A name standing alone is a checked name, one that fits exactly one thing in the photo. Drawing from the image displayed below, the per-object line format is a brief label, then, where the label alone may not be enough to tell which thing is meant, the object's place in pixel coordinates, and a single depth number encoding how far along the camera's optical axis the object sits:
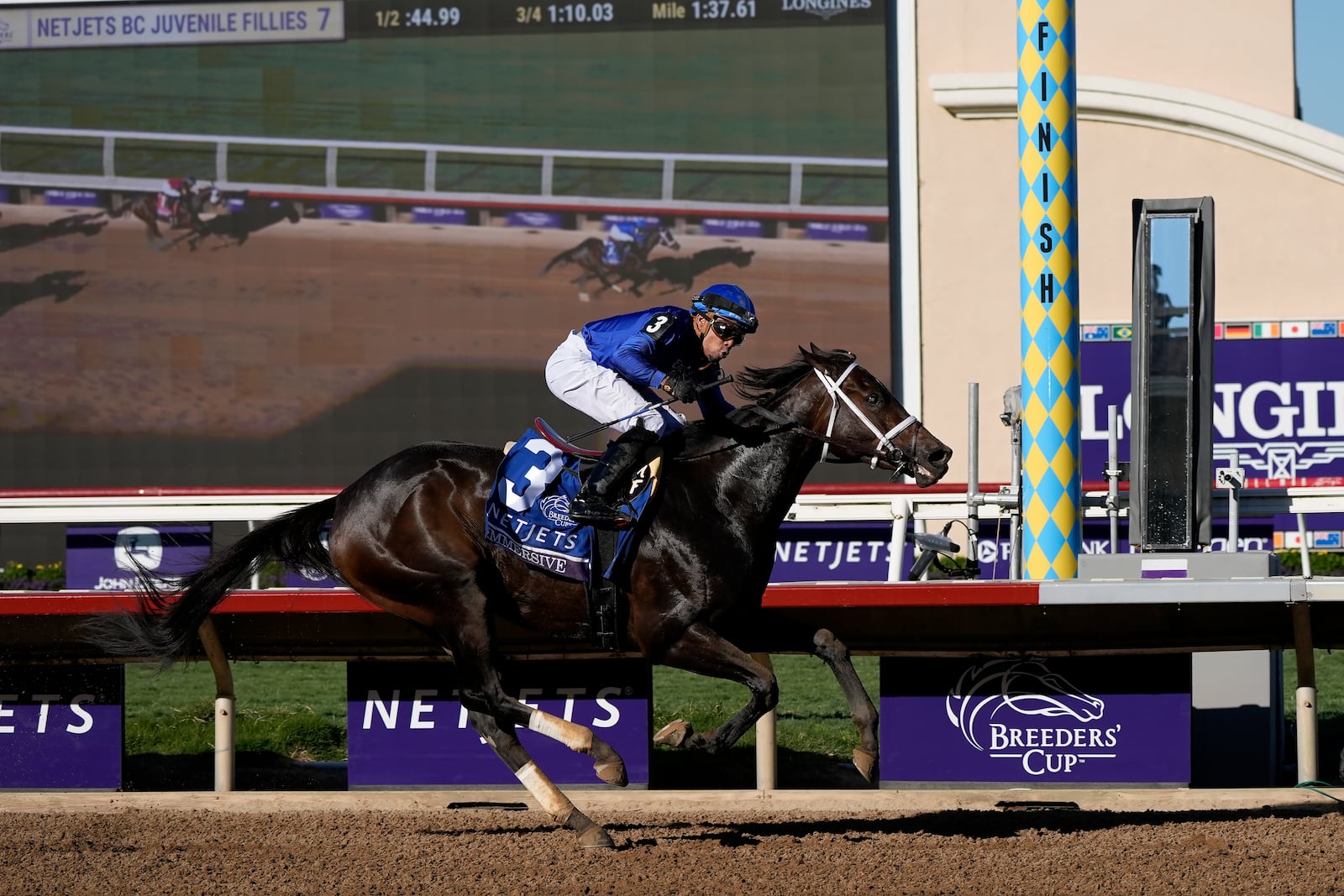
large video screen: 29.91
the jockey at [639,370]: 10.35
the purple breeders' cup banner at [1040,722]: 12.80
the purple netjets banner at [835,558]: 19.09
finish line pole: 13.29
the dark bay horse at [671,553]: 10.24
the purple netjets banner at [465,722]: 13.20
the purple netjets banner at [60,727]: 13.45
